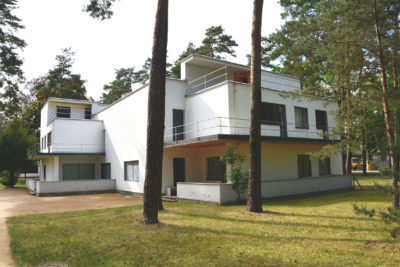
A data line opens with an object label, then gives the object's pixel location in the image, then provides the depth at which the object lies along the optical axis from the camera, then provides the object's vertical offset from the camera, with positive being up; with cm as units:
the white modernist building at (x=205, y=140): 1540 +131
